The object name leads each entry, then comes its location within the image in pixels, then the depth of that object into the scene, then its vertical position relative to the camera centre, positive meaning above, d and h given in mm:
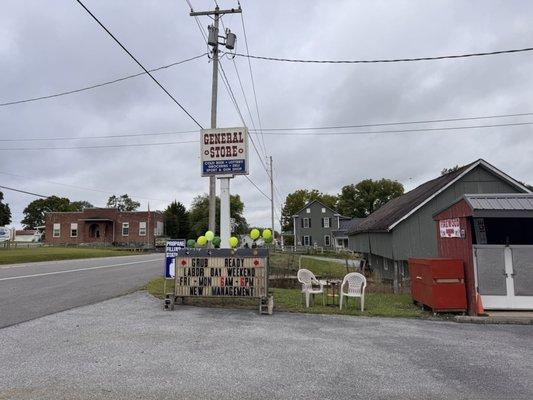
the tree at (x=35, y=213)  124875 +10054
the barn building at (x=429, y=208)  23344 +1811
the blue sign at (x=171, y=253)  12773 -188
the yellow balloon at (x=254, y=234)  11906 +299
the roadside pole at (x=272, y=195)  47500 +5241
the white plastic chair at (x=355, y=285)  11444 -1053
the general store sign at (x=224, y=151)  14305 +3013
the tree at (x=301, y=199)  110938 +11110
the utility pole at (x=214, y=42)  17264 +8051
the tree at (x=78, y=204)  119162 +12227
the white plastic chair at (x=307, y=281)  11789 -992
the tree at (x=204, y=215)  78438 +5932
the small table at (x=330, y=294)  12440 -1610
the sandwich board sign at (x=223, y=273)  11156 -691
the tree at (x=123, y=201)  121812 +12525
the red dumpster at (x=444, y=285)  10844 -1044
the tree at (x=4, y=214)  93375 +7737
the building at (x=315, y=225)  77062 +3241
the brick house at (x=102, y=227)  64750 +2990
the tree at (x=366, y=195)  101125 +10926
